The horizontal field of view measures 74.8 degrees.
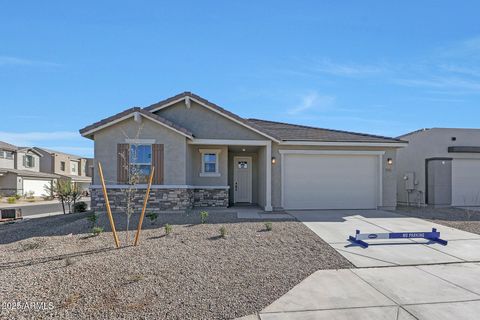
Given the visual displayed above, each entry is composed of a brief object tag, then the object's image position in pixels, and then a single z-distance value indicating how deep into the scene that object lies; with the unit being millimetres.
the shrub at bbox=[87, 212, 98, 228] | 9838
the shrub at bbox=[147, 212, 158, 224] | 9959
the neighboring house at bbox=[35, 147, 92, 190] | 42750
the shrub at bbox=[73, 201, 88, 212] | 15927
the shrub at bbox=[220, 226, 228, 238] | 8273
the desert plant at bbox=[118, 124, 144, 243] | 11759
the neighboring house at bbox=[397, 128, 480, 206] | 16844
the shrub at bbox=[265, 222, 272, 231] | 8961
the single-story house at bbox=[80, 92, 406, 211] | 12492
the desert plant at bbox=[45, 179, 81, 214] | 15250
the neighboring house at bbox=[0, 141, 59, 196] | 33031
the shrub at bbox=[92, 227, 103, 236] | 8516
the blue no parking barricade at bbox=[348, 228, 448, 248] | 7902
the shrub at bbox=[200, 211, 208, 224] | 9945
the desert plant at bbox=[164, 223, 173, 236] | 8508
